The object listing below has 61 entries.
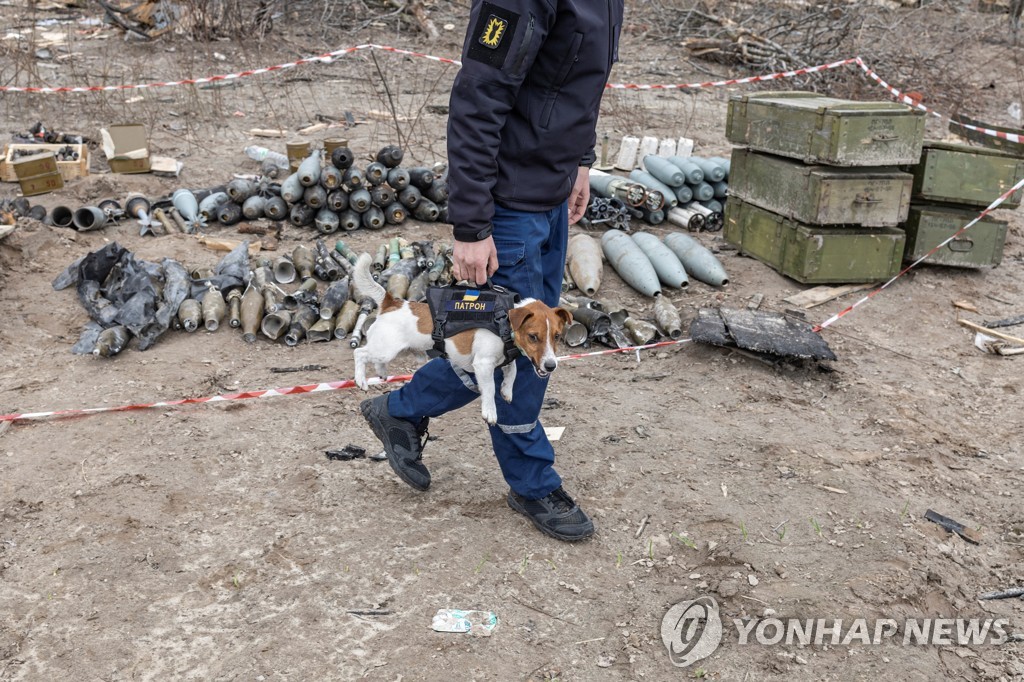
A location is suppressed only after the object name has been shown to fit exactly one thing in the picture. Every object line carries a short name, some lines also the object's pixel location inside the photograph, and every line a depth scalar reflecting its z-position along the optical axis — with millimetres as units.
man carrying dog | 2645
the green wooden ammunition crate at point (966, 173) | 6602
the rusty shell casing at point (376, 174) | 7348
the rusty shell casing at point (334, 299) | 5855
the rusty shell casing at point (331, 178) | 7203
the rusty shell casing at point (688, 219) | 7969
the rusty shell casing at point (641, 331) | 5770
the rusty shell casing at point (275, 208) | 7414
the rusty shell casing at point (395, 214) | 7477
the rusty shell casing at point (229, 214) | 7504
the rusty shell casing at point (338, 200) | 7266
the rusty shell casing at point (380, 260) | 6578
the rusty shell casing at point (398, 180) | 7402
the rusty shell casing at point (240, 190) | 7527
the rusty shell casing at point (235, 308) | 5770
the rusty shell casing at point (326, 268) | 6512
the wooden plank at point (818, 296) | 6512
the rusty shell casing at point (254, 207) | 7474
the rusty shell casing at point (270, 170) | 8359
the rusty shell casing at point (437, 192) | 7580
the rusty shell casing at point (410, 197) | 7449
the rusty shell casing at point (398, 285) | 6051
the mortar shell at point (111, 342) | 5207
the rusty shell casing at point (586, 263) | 6508
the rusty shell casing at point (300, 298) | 6000
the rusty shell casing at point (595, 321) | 5777
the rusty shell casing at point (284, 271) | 6434
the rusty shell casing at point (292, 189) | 7320
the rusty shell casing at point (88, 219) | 7082
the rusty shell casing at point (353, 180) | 7234
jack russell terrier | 2992
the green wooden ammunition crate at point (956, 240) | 6762
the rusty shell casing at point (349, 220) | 7317
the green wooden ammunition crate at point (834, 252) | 6586
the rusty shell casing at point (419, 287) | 6102
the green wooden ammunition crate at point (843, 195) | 6375
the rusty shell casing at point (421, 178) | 7559
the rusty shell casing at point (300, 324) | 5652
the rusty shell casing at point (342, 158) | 7254
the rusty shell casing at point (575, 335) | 5715
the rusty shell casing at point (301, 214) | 7406
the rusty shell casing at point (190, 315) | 5633
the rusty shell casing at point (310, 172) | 7250
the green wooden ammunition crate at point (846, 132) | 6211
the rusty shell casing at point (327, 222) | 7266
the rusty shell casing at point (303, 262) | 6512
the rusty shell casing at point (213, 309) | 5691
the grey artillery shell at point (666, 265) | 6676
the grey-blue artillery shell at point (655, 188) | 7799
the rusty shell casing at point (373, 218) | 7371
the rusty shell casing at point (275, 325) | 5645
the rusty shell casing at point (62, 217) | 7227
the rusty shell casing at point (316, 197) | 7301
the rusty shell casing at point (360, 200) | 7250
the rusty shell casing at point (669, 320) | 5879
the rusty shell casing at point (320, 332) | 5715
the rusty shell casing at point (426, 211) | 7531
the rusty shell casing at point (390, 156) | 7406
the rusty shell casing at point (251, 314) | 5668
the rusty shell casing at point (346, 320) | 5746
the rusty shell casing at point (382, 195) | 7348
